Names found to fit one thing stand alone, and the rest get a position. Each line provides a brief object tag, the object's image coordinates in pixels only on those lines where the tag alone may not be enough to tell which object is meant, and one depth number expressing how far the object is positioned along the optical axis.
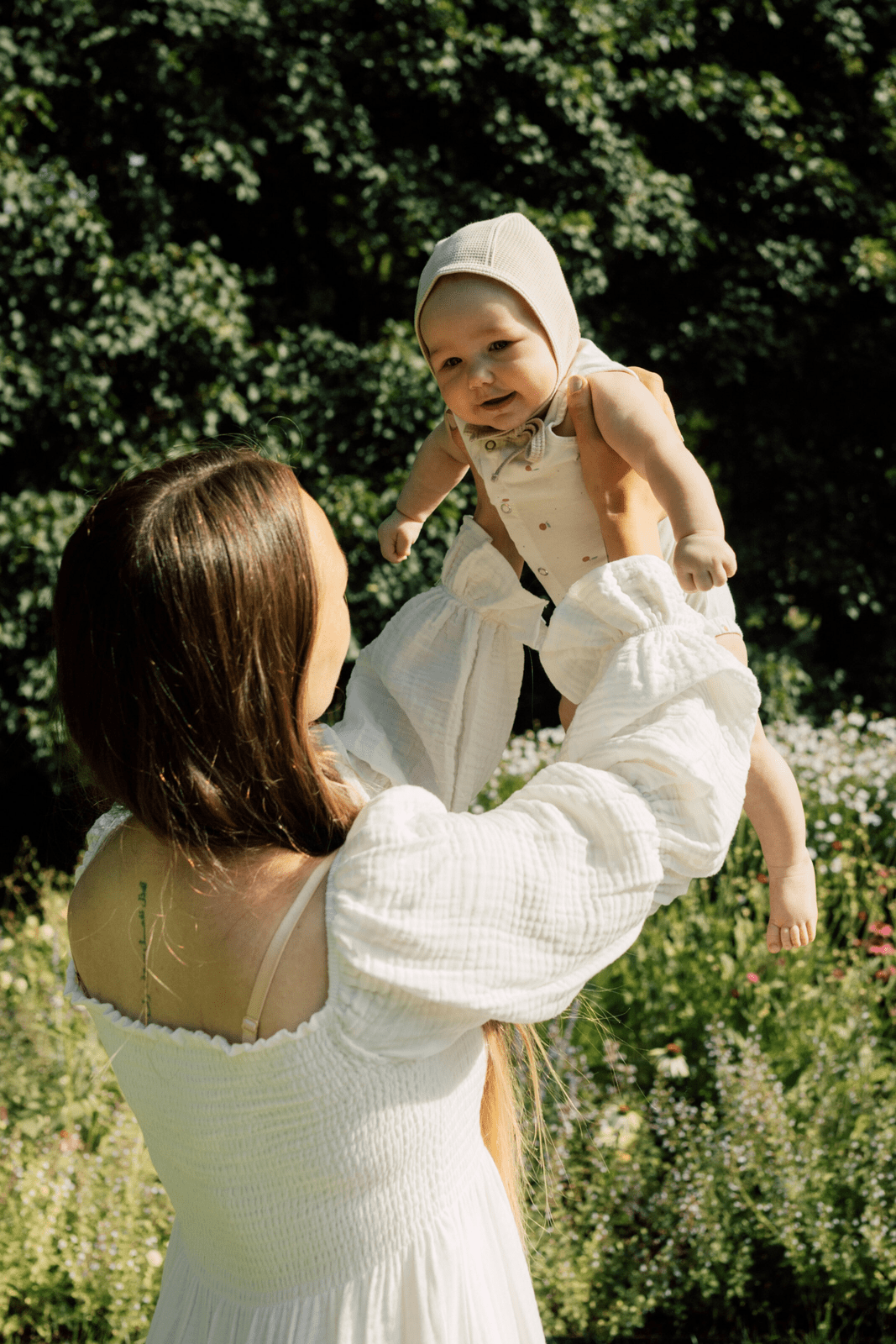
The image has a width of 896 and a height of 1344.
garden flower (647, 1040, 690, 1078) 2.73
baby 1.67
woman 1.03
